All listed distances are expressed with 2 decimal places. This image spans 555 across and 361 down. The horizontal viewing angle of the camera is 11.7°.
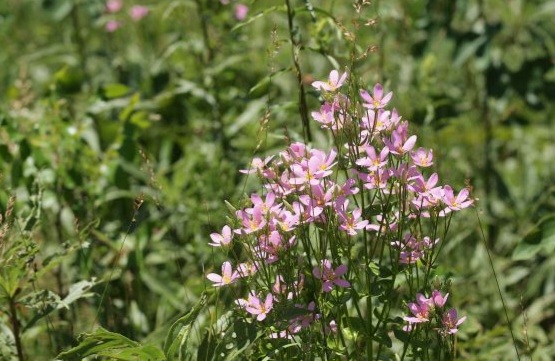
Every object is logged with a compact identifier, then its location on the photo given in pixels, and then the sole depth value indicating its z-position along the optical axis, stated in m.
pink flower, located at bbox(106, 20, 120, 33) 3.67
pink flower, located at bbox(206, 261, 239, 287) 2.51
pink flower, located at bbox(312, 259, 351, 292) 2.49
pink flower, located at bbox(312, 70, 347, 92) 2.52
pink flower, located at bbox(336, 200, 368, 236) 2.49
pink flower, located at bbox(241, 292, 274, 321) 2.50
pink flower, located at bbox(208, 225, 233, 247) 2.51
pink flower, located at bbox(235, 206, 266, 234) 2.49
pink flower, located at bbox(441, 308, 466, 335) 2.49
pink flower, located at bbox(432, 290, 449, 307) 2.48
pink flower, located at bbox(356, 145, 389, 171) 2.47
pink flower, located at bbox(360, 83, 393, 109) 2.52
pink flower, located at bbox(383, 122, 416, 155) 2.49
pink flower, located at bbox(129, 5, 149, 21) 3.52
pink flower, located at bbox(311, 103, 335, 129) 2.51
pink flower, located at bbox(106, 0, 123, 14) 3.85
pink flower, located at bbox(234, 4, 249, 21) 3.48
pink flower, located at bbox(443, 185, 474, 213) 2.48
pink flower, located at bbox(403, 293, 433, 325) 2.49
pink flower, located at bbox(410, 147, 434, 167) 2.50
